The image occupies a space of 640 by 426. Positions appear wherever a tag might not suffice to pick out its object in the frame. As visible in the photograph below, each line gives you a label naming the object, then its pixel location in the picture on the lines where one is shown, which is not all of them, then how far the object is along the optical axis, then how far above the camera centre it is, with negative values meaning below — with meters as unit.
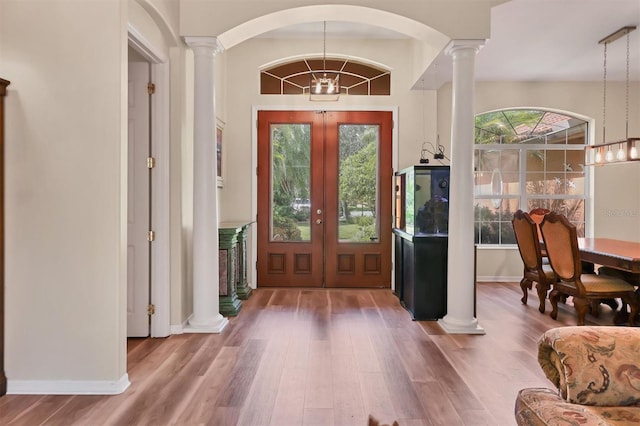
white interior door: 3.95 +0.06
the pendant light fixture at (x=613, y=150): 4.72 +0.65
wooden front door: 6.26 +0.11
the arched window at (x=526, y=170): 6.91 +0.58
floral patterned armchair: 1.52 -0.61
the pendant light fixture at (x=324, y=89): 5.04 +1.31
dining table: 3.99 -0.43
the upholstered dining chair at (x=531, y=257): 4.93 -0.57
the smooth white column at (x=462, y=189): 4.18 +0.17
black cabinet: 4.63 -0.75
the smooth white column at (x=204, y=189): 4.14 +0.15
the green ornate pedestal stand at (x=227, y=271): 4.82 -0.72
